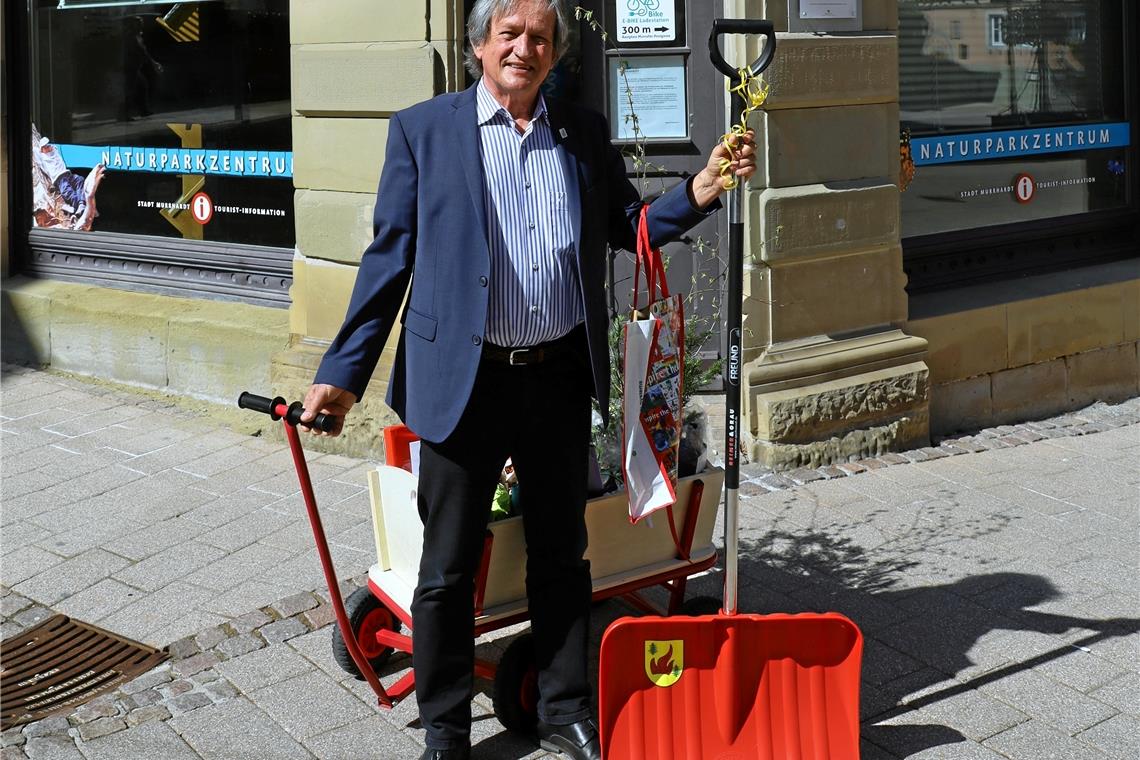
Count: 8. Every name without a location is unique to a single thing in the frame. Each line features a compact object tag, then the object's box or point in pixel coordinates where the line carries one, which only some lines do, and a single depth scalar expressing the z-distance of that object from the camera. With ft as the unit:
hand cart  12.73
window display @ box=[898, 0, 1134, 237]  24.04
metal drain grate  14.37
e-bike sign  20.63
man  11.67
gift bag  12.44
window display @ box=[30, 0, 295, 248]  24.49
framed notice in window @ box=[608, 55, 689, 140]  20.83
